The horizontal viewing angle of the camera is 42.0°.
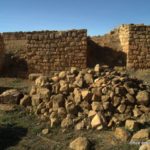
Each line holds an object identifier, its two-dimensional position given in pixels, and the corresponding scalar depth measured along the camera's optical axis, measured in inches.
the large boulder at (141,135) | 139.9
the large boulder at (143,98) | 169.9
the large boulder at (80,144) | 139.9
